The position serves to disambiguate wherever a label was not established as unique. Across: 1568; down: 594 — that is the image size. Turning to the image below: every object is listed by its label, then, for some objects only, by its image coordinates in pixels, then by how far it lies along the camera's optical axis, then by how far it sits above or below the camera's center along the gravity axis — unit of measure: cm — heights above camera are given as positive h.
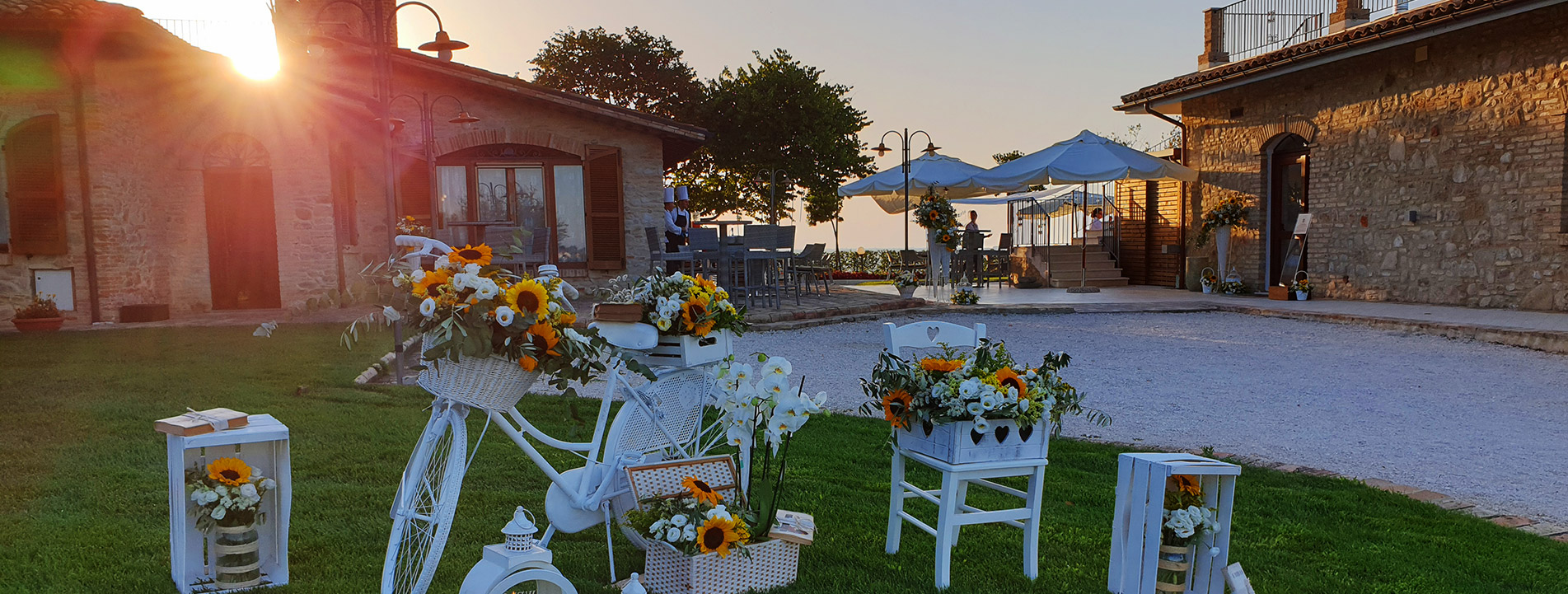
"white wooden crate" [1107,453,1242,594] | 234 -71
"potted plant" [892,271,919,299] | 1174 -50
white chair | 267 -78
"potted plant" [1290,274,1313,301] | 1224 -67
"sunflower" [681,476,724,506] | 254 -67
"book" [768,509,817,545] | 267 -82
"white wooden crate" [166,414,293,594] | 255 -68
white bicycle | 218 -57
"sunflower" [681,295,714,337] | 268 -20
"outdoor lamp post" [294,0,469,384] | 812 +166
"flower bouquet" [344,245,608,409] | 204 -17
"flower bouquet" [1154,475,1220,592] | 237 -73
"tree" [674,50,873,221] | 2392 +310
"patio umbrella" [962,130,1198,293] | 1309 +108
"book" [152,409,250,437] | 256 -46
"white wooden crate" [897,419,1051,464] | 266 -58
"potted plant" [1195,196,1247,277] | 1349 +29
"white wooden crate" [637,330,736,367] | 273 -30
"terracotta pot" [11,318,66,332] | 966 -68
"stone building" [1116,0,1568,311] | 985 +110
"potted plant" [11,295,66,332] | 967 -60
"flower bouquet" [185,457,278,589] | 255 -70
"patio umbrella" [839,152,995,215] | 1449 +104
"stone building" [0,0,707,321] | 995 +109
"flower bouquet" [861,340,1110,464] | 264 -46
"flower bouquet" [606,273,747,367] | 267 -20
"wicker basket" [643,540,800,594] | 253 -89
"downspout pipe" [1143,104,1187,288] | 1524 -31
